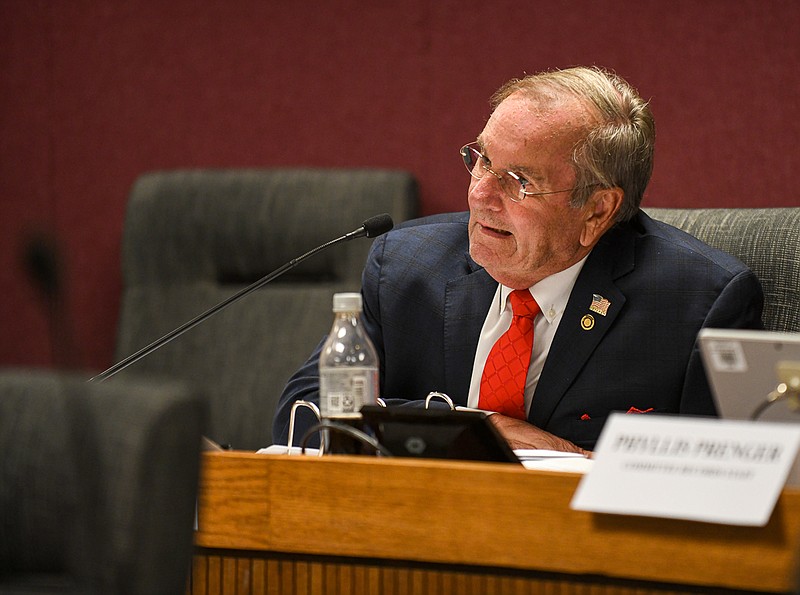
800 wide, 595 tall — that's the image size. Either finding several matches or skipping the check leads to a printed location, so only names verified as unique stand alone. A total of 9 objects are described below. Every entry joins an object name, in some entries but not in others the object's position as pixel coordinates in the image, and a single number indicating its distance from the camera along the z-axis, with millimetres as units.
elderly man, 4876
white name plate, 4301
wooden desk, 4316
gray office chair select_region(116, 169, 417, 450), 5291
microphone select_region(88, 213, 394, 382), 4751
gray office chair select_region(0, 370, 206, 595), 3729
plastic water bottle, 4610
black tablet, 4456
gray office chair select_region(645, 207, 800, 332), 4902
